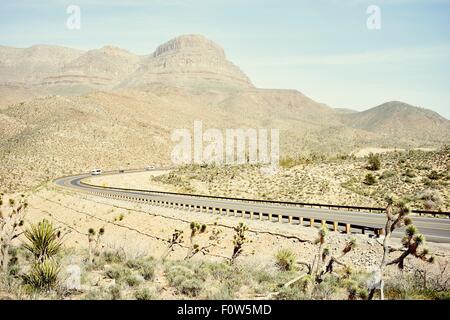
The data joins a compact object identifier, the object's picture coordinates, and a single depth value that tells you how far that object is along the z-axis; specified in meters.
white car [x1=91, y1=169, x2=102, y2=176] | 79.93
